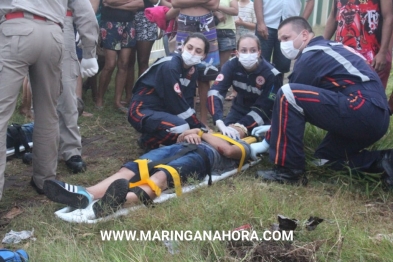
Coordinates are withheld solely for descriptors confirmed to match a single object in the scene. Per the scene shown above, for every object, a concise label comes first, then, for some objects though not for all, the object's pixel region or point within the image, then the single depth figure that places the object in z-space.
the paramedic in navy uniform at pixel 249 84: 5.34
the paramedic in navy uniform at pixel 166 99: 5.19
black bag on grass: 5.02
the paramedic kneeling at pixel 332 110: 4.10
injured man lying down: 3.54
